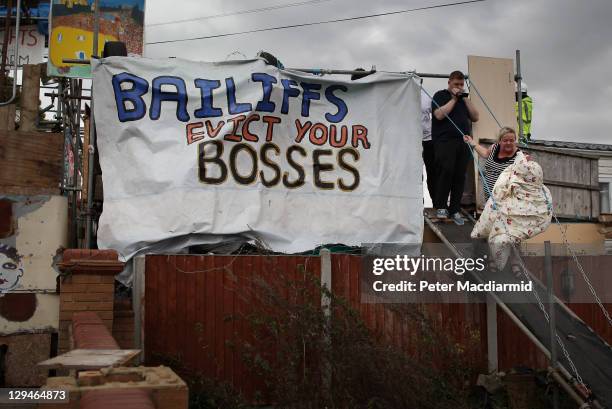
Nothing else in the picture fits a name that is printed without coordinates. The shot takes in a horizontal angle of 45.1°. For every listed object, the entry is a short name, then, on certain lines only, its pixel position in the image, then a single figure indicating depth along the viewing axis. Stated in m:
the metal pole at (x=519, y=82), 10.26
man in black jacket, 9.46
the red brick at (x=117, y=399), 2.73
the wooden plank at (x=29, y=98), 7.65
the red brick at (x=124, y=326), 7.10
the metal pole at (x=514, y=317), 7.57
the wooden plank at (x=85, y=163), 9.20
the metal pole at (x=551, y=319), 7.61
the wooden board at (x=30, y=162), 7.40
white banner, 8.58
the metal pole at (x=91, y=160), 8.59
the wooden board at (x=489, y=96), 10.17
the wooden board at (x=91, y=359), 3.70
